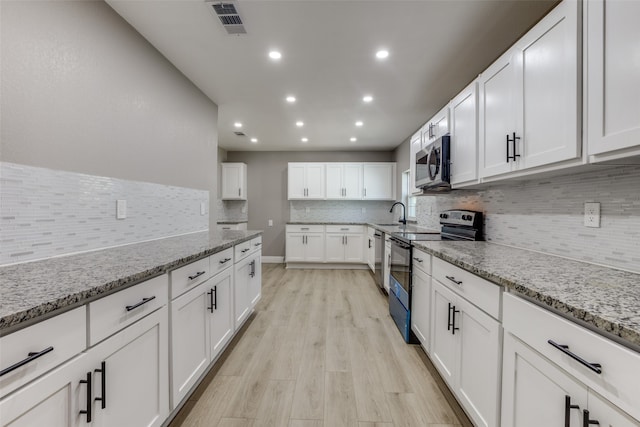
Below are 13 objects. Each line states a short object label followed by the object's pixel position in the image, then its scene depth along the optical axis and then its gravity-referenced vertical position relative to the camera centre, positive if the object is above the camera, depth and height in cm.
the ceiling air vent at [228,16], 162 +129
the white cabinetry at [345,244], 501 -61
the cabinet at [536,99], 112 +60
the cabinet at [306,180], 532 +66
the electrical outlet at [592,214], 129 +0
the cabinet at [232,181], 535 +64
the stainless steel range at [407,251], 223 -35
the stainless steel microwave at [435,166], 228 +45
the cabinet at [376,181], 528 +65
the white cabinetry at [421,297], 189 -65
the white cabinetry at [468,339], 114 -66
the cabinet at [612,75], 89 +51
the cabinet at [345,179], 529 +69
